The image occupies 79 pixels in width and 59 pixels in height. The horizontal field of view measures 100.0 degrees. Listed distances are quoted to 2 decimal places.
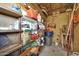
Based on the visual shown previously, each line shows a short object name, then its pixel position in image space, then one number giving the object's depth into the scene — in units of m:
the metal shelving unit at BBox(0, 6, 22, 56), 1.14
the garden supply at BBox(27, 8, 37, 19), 1.36
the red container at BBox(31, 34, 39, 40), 1.41
